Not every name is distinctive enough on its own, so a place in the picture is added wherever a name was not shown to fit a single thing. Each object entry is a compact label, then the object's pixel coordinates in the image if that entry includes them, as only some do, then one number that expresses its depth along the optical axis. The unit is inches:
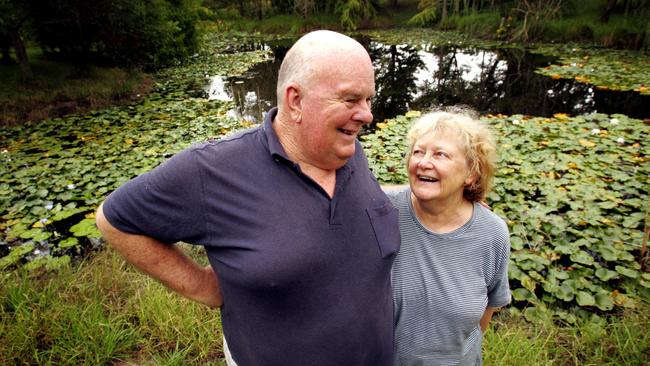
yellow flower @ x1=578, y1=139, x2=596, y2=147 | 191.8
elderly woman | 54.7
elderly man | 41.1
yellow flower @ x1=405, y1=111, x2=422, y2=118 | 263.4
